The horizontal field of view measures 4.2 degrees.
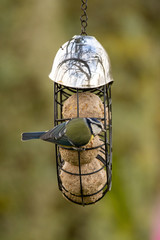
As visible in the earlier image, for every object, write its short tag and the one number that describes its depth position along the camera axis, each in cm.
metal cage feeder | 295
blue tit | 293
